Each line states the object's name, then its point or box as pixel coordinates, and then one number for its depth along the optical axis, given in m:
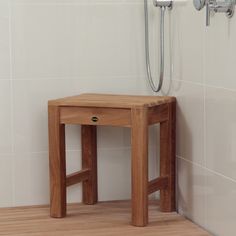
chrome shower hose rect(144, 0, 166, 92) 2.99
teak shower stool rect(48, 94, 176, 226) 2.73
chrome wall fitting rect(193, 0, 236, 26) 2.38
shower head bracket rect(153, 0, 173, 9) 2.96
